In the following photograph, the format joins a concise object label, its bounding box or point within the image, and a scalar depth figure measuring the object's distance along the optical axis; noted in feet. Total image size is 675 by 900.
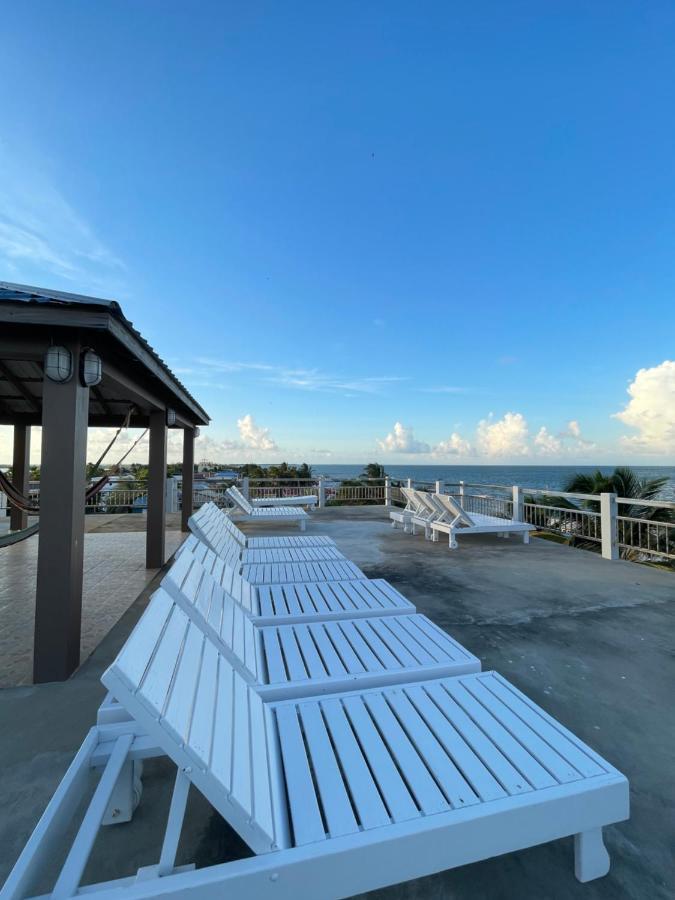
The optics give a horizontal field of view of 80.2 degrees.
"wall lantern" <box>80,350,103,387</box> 9.17
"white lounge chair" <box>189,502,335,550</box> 12.00
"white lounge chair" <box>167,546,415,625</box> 7.47
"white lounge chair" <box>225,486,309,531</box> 27.58
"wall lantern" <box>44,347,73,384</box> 8.73
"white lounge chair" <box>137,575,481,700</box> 6.13
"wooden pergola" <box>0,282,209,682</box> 8.46
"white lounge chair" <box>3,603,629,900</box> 3.36
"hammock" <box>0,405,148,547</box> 13.52
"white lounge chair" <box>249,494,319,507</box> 33.06
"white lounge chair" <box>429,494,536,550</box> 22.08
